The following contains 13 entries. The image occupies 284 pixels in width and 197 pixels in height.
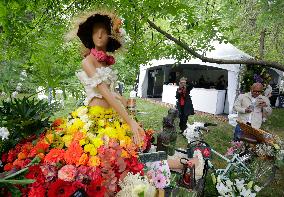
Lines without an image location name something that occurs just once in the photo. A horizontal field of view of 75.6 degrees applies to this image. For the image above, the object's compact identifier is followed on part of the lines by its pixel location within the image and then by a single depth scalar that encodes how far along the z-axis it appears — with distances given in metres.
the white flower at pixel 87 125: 1.89
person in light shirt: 3.78
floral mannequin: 1.98
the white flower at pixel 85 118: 1.95
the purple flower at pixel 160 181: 1.79
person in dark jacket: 5.87
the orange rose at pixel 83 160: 1.62
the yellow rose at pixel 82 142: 1.74
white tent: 7.80
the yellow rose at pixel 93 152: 1.69
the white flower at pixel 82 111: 2.00
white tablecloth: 9.03
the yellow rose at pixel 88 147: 1.70
